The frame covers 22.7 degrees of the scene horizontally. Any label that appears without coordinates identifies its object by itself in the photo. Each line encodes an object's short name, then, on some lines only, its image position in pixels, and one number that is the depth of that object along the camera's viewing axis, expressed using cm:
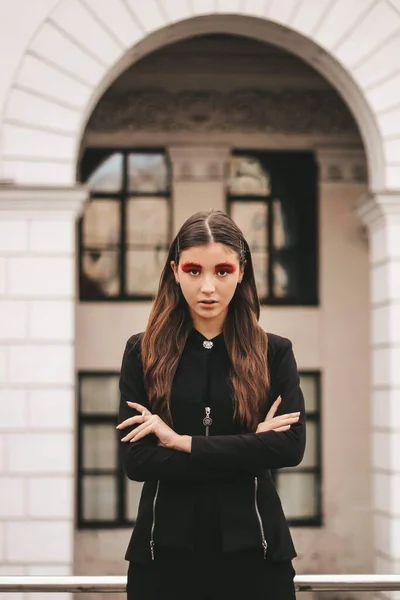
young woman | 217
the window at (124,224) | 1251
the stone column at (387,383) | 849
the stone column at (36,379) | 823
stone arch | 836
